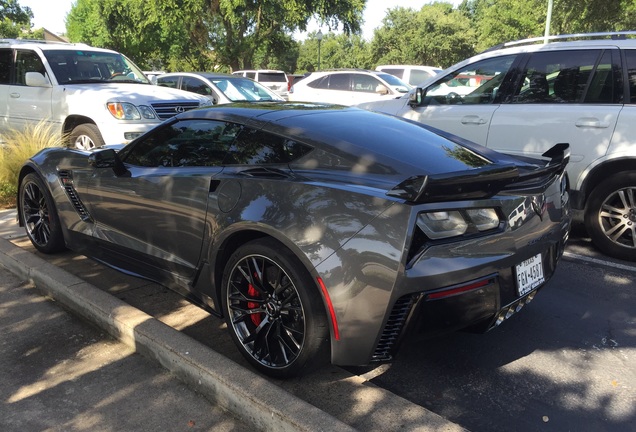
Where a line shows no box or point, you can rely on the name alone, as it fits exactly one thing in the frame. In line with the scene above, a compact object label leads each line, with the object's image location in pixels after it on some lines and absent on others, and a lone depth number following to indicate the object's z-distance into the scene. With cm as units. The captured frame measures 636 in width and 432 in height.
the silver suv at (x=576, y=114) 496
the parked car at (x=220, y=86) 1198
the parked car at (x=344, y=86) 1329
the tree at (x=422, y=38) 5431
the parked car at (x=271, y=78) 2339
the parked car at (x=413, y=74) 1833
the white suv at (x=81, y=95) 737
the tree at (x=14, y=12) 2154
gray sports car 258
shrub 726
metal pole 1842
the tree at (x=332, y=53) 7356
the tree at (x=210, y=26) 2878
